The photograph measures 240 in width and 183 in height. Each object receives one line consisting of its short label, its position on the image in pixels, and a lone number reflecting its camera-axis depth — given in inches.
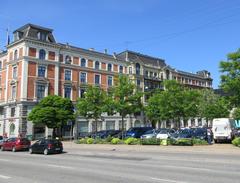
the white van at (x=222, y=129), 1330.5
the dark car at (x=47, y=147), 1097.4
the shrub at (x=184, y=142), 1182.9
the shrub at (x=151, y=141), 1263.5
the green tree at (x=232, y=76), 1164.5
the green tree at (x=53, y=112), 1960.4
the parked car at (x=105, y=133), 1860.2
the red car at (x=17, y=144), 1315.2
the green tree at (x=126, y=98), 1717.5
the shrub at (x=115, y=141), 1400.8
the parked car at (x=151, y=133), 1489.2
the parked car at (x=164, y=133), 1389.9
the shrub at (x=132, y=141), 1334.0
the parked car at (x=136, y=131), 1723.8
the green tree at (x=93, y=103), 1865.2
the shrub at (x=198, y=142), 1205.2
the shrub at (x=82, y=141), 1572.3
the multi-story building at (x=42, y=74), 2240.4
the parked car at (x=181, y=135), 1320.0
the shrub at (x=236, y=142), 1068.5
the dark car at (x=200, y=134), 1395.7
